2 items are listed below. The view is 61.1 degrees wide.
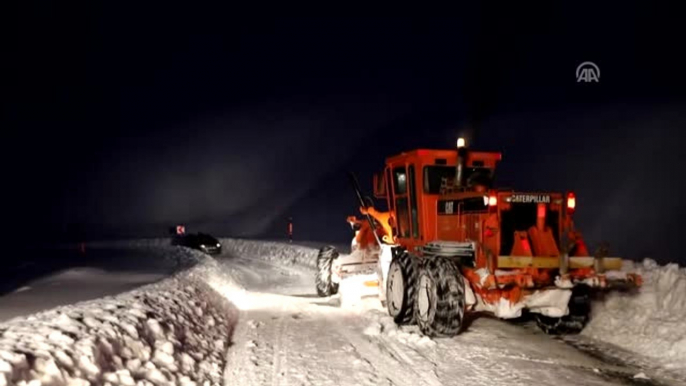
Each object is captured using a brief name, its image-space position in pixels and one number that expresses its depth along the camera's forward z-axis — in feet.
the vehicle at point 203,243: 104.06
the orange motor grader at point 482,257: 30.22
